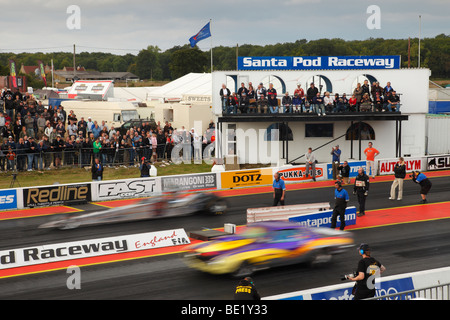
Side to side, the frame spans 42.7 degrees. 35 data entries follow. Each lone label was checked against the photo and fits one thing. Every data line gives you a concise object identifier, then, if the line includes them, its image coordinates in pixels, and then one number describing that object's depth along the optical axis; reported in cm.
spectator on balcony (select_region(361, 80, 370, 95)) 3494
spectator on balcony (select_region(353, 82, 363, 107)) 3494
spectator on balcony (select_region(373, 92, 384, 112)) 3519
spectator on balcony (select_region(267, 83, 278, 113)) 3478
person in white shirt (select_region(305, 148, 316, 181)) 3056
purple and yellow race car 1464
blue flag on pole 4325
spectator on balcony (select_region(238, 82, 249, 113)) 3456
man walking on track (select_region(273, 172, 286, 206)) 2283
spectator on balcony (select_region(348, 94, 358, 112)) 3541
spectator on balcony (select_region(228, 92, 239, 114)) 3478
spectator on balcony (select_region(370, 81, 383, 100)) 3484
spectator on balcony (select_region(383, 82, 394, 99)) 3525
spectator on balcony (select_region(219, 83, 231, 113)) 3455
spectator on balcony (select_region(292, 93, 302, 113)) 3519
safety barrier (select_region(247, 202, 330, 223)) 2034
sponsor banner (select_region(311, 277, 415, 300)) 1196
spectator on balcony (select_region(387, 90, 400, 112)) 3528
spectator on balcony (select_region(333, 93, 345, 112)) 3550
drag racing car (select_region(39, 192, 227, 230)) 2066
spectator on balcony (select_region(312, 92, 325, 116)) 3521
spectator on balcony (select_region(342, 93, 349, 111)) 3553
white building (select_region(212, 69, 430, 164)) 3662
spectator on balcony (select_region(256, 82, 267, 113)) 3488
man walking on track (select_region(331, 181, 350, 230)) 1936
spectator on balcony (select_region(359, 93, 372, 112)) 3500
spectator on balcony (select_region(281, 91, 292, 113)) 3509
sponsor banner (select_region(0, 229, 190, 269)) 1654
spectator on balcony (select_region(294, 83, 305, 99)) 3525
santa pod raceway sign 3703
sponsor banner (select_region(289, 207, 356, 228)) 1972
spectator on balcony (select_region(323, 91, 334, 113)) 3559
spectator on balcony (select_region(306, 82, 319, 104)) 3478
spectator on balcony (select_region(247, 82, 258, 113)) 3475
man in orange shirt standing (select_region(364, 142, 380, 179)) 3048
